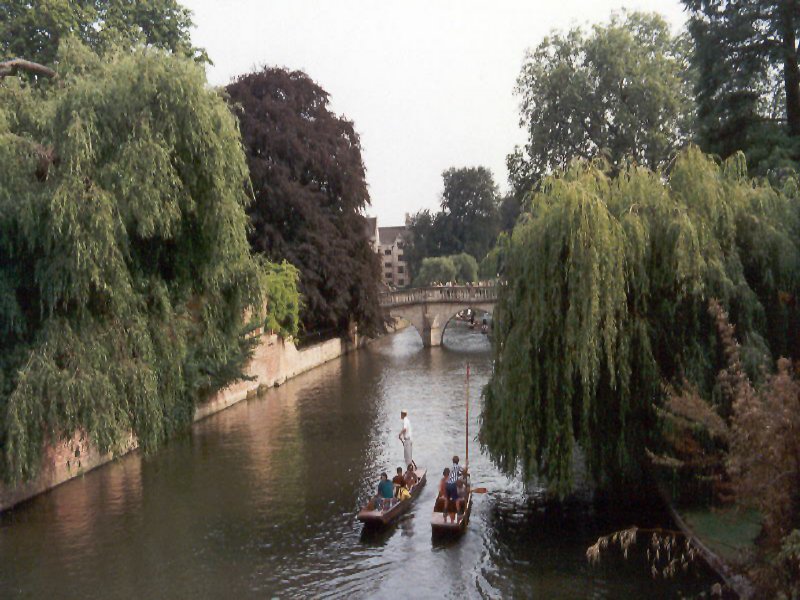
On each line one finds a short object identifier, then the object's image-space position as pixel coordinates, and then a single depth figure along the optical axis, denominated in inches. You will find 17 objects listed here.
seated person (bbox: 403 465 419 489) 607.5
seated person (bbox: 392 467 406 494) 587.8
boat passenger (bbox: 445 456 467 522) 523.2
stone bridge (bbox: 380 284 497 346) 1775.3
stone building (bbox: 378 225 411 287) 4557.1
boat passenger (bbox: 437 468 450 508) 530.9
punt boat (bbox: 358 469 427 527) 522.0
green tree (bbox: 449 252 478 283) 2854.3
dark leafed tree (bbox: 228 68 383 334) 1343.5
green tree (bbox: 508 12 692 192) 1322.6
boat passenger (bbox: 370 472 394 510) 536.4
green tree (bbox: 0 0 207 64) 951.6
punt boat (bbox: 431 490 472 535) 506.0
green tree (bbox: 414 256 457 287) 2785.4
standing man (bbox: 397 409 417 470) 660.1
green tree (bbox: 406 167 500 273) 3048.7
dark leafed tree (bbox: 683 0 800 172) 836.0
